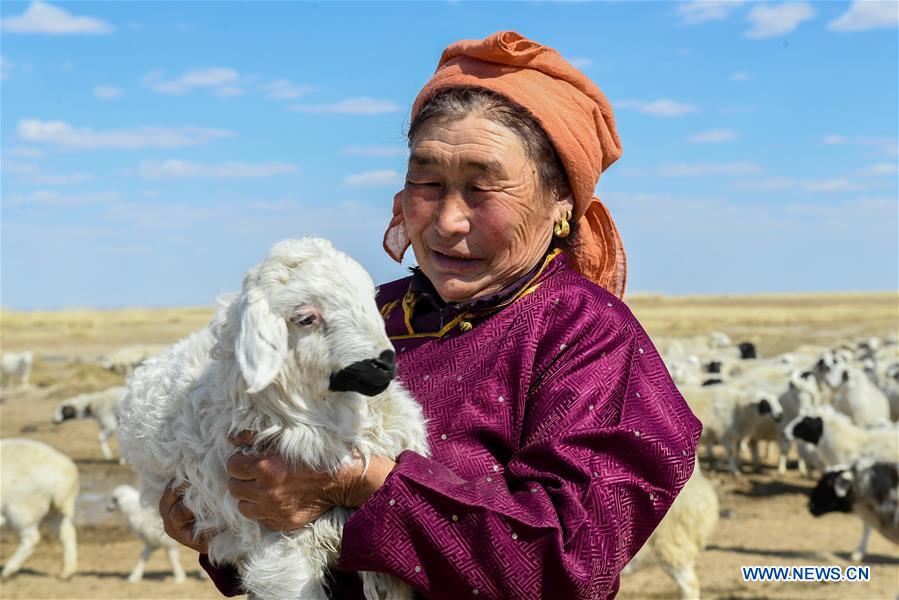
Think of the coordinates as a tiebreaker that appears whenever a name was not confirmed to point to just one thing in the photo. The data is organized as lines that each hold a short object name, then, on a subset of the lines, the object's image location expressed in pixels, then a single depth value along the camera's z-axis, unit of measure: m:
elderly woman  2.18
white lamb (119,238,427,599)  2.15
